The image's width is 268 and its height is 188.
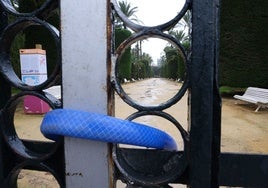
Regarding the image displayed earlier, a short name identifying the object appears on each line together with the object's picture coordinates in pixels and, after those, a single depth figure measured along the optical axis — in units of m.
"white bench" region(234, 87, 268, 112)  7.75
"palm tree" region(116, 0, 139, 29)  42.86
